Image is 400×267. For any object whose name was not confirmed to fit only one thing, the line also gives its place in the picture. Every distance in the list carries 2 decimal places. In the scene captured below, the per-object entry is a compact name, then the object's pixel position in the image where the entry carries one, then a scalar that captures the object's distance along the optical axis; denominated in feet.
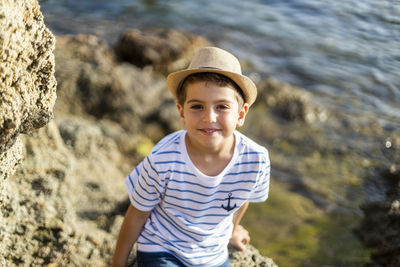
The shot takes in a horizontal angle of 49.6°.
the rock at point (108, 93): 13.92
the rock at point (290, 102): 19.72
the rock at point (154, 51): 23.50
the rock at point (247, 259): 7.87
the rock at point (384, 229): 10.80
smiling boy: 6.79
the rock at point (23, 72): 4.56
